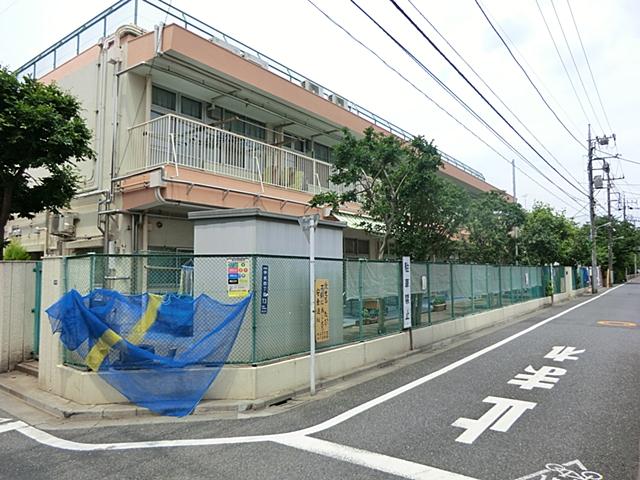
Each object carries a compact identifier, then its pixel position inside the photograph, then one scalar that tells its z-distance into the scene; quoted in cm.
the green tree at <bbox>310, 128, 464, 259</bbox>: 1101
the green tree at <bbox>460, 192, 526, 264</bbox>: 1655
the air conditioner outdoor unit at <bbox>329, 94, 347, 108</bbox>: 1628
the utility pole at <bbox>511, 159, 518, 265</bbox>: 3452
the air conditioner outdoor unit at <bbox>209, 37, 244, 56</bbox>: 1120
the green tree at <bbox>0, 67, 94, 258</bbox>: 822
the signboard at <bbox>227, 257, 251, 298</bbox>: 644
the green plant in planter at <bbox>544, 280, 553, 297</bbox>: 2227
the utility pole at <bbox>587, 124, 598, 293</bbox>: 3134
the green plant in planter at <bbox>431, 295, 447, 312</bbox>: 1138
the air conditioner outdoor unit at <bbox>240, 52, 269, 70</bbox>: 1220
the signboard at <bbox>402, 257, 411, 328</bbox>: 978
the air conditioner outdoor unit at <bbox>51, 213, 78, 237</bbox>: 1088
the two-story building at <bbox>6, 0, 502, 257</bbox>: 980
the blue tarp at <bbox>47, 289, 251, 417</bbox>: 589
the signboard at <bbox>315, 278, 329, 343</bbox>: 742
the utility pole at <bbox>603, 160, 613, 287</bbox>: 4357
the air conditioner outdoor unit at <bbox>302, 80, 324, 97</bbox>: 1485
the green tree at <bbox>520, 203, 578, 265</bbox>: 2136
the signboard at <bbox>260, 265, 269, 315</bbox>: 654
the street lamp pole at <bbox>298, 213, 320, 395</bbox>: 672
